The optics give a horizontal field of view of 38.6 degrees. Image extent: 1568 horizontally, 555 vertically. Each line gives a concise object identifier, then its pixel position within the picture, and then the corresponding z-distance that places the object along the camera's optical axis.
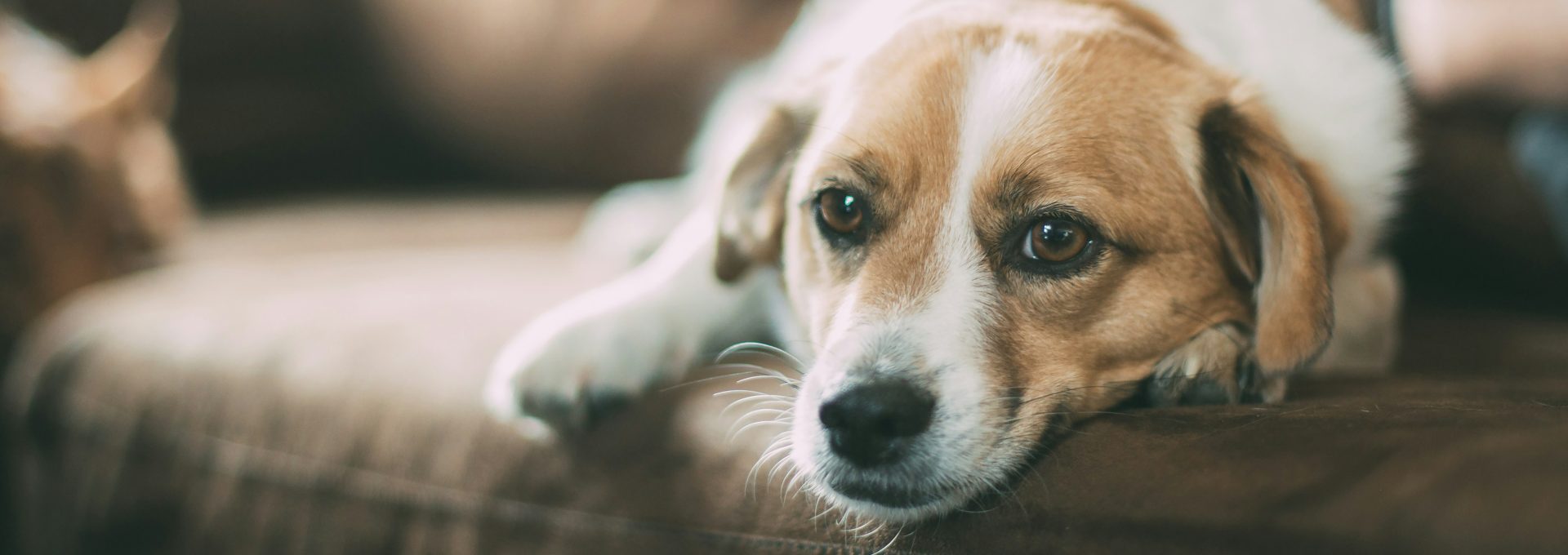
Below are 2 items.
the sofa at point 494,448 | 0.58
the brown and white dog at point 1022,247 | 0.65
